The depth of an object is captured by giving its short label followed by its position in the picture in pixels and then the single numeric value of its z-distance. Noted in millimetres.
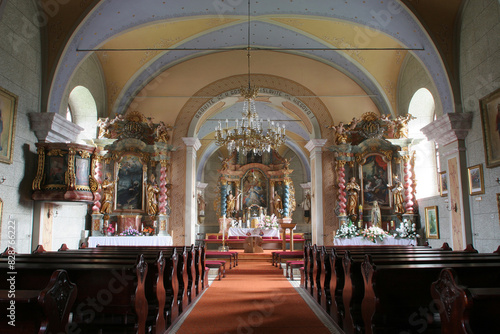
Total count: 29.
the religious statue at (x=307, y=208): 22516
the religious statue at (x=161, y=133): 13562
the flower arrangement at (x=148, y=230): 13172
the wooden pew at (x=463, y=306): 2479
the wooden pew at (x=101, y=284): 3961
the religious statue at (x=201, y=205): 22267
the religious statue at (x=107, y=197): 13188
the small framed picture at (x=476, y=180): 8758
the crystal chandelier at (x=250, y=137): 11617
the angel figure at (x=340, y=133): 13808
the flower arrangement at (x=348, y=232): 12328
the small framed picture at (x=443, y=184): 10906
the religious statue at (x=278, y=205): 22391
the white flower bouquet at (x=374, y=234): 12047
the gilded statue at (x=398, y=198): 13258
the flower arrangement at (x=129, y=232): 12914
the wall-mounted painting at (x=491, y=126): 8172
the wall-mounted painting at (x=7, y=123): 7898
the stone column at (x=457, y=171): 9227
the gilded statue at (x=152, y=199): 13438
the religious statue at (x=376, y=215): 13117
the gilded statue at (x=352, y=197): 13539
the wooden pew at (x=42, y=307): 2551
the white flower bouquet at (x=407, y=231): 12406
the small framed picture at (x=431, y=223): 11742
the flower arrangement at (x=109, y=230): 12883
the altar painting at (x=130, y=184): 13719
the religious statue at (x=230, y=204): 22438
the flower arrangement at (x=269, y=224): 17016
